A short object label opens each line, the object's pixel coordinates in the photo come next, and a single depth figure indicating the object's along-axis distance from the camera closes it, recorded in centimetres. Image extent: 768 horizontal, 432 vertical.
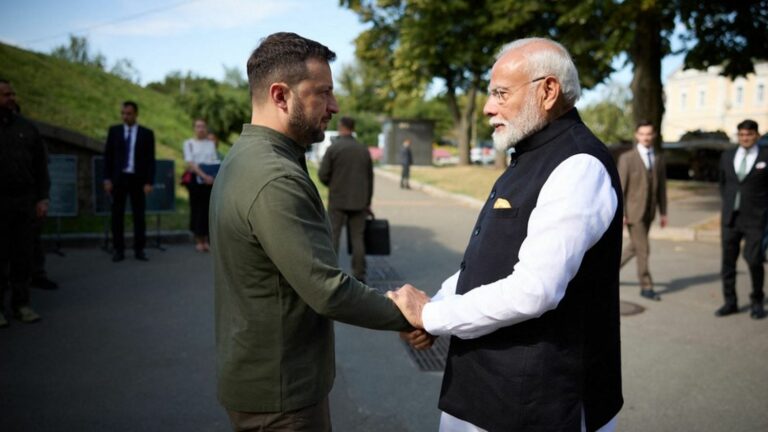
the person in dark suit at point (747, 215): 715
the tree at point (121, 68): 3300
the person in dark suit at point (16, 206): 638
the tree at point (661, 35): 1555
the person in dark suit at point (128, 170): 928
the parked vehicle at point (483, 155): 4903
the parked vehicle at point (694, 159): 2862
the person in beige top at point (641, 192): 795
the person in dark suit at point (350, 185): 834
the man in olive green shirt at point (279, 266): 207
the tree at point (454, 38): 1952
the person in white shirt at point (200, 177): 1026
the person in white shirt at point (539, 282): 206
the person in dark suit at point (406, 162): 2467
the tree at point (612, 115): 3917
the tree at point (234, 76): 4256
